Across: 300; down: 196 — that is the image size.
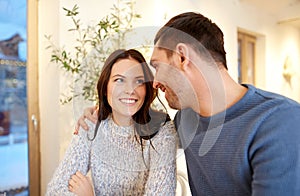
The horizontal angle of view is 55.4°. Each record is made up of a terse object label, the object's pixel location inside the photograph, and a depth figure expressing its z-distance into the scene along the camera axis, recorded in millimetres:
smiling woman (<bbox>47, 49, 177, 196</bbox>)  1001
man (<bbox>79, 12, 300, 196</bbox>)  691
